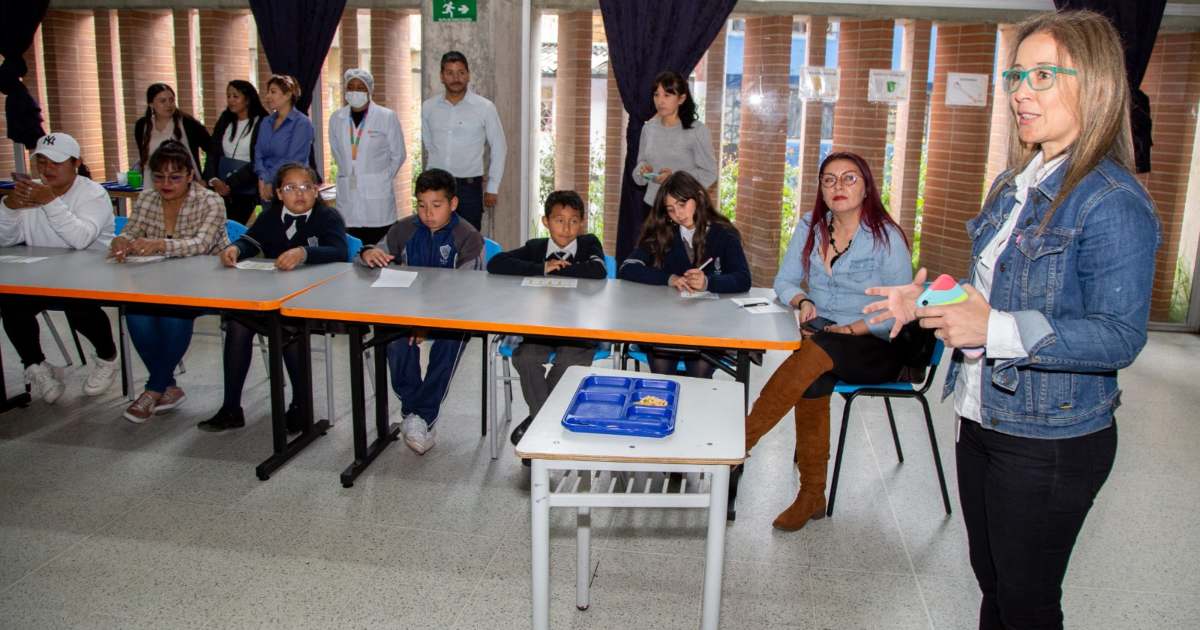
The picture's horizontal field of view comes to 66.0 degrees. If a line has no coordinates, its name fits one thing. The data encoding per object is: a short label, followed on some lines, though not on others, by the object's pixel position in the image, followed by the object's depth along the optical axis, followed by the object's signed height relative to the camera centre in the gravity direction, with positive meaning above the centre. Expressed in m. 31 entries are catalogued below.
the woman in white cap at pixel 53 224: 3.97 -0.36
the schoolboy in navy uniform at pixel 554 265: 3.45 -0.45
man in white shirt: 5.12 +0.07
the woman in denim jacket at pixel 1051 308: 1.39 -0.23
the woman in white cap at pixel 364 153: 5.09 -0.04
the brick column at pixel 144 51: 6.24 +0.61
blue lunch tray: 2.00 -0.58
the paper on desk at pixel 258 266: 3.64 -0.47
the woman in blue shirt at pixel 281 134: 5.24 +0.07
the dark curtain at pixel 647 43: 5.21 +0.62
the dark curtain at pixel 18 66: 6.24 +0.50
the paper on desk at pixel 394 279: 3.44 -0.49
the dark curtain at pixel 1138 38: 5.16 +0.69
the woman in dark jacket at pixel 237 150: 5.50 -0.04
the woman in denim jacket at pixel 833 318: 2.98 -0.54
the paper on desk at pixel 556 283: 3.48 -0.50
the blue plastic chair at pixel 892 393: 3.07 -0.77
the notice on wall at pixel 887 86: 5.49 +0.42
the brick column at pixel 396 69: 5.83 +0.50
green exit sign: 5.27 +0.78
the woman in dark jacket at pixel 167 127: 5.75 +0.10
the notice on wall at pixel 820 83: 5.52 +0.43
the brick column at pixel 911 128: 5.46 +0.18
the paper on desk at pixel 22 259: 3.69 -0.47
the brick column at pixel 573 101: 5.61 +0.31
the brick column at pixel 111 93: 6.34 +0.34
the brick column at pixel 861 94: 5.44 +0.37
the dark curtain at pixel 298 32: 5.75 +0.70
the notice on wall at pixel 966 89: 5.48 +0.41
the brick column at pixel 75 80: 6.46 +0.43
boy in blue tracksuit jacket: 3.65 -0.46
